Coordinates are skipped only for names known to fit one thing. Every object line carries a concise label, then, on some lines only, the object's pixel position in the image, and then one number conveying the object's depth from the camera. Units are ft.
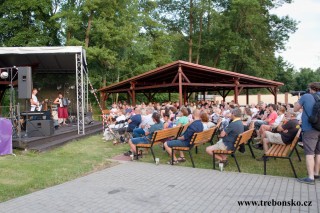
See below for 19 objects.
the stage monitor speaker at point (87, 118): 49.63
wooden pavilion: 51.39
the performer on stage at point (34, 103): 38.84
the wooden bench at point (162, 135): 24.45
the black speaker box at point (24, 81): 31.32
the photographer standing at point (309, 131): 18.10
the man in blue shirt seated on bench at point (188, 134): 23.50
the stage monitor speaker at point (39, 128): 32.35
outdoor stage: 29.04
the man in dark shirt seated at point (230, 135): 21.93
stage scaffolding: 37.06
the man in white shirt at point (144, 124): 29.09
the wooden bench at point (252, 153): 25.91
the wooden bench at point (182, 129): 28.19
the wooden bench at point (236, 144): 21.13
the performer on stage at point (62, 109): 46.93
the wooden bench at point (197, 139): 23.07
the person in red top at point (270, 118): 31.63
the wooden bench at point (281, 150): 19.91
